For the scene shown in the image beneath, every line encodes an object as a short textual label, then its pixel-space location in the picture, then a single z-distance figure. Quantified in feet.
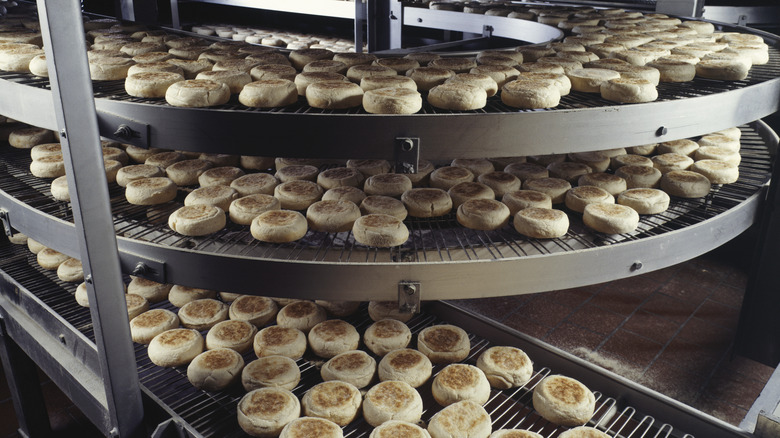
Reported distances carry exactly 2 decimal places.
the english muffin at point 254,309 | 7.57
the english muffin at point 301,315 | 7.56
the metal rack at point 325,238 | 4.88
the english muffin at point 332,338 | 7.04
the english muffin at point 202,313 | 7.52
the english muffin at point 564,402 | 5.98
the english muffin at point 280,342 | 6.89
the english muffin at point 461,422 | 5.65
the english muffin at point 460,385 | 6.18
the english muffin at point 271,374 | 6.29
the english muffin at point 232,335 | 7.00
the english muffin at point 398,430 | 5.47
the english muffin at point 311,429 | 5.50
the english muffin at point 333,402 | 5.89
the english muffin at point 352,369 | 6.47
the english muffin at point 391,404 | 5.86
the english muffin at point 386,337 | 7.09
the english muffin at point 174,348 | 6.74
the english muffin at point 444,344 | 6.95
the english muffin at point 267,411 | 5.70
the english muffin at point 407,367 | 6.46
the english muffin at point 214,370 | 6.39
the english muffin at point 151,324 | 7.20
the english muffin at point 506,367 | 6.59
